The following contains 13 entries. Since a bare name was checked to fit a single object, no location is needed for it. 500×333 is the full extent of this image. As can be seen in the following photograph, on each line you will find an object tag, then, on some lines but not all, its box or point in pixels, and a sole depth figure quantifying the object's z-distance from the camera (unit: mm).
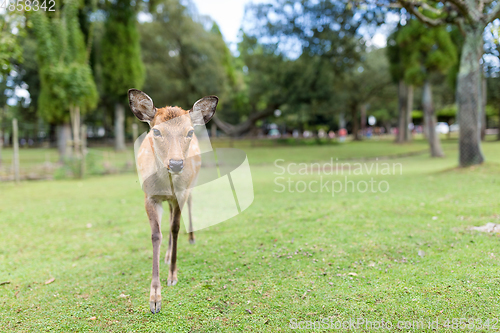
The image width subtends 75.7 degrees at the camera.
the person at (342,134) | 39156
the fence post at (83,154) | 14648
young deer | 3375
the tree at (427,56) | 16828
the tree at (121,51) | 23844
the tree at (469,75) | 9555
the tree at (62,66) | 15773
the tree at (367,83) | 36594
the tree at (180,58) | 29656
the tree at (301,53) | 21453
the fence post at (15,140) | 11883
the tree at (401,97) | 23984
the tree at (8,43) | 8512
